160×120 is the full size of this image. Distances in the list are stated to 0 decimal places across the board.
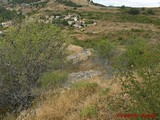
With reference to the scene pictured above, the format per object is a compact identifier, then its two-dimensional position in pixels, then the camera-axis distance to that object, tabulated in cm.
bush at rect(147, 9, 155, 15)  10531
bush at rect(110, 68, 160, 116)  638
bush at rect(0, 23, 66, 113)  1298
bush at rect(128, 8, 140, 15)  10505
